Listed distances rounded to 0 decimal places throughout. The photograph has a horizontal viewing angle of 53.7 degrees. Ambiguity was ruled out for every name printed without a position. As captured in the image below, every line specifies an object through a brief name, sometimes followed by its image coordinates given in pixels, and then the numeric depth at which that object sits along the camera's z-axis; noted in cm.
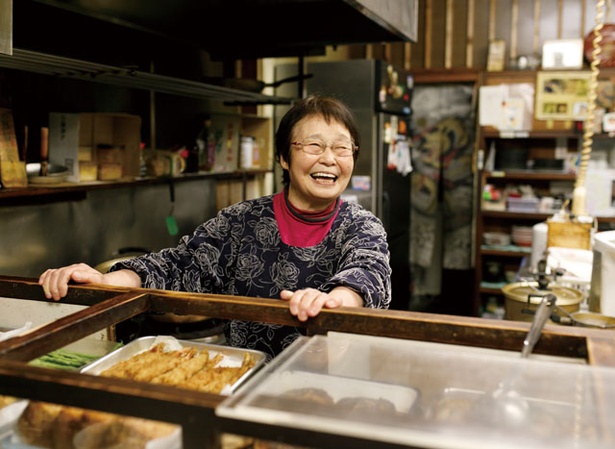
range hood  264
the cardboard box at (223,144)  383
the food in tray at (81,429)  97
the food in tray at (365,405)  81
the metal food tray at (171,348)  129
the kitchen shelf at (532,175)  568
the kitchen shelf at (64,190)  236
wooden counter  78
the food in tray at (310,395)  82
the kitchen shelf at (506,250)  582
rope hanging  300
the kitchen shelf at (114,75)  207
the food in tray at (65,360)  141
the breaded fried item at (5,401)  109
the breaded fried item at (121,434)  96
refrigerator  496
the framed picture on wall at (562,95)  585
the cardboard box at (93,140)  267
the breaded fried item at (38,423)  100
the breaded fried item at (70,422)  99
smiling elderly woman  176
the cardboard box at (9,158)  231
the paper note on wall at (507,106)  607
